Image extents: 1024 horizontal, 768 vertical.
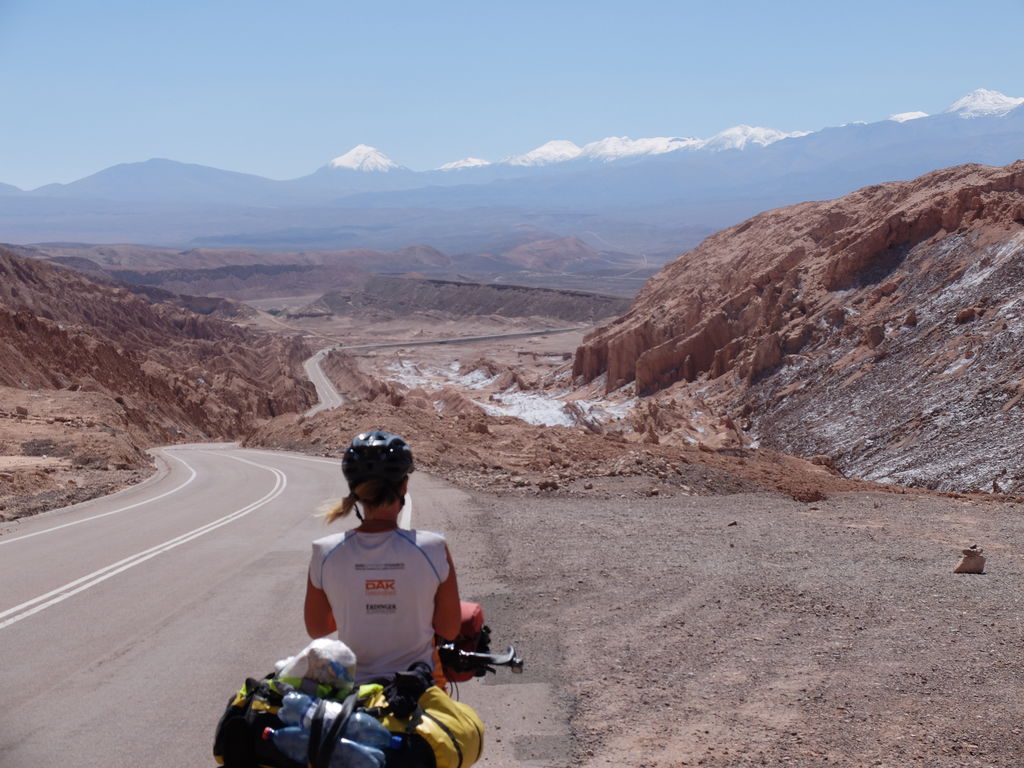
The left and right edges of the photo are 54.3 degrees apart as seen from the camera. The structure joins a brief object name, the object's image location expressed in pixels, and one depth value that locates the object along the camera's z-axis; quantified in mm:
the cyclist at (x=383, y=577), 3637
